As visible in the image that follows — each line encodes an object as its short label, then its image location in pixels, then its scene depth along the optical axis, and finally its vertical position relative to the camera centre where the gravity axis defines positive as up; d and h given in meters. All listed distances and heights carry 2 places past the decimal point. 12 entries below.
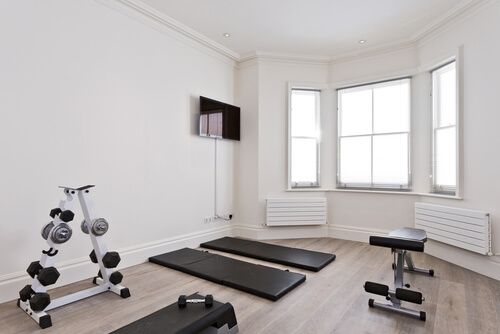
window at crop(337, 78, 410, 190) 4.18 +0.50
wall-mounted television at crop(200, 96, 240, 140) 4.10 +0.74
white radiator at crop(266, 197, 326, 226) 4.49 -0.69
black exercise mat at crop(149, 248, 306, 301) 2.56 -1.09
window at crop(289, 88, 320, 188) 4.75 +0.51
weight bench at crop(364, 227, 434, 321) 2.12 -0.94
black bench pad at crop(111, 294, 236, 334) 1.75 -0.99
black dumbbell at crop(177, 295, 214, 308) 1.98 -0.95
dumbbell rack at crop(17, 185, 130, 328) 2.06 -0.90
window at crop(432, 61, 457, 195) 3.54 +0.51
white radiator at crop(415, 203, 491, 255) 2.97 -0.67
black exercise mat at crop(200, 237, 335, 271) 3.27 -1.09
